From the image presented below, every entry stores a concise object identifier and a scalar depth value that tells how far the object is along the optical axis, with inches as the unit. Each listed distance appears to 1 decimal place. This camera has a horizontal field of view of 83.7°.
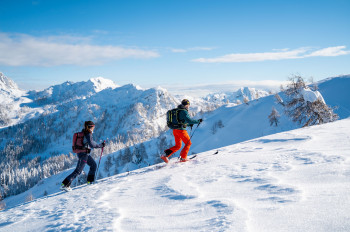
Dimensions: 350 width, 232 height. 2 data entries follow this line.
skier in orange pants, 343.3
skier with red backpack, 314.8
